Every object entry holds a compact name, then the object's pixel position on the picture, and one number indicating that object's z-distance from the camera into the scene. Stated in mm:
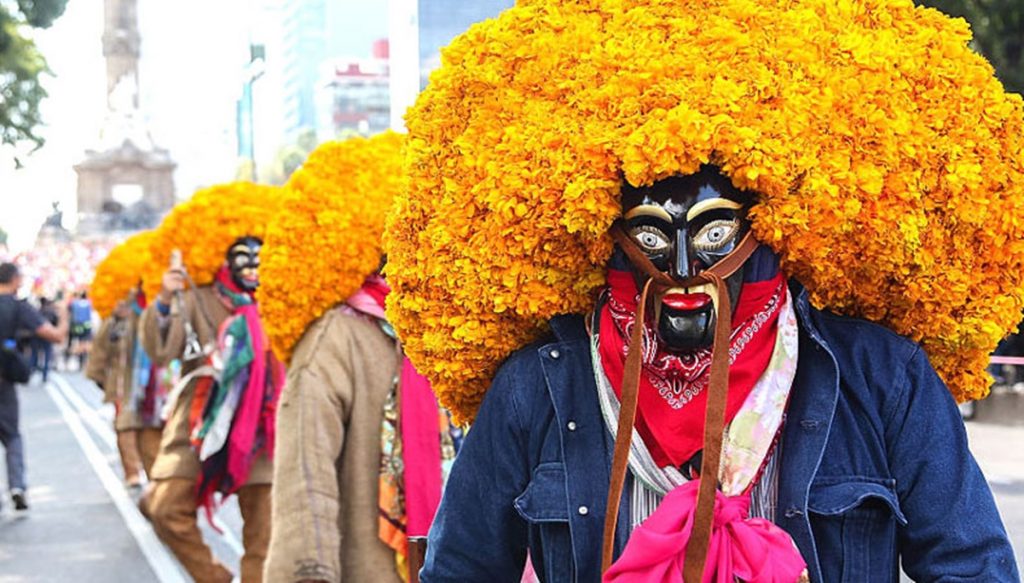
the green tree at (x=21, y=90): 25984
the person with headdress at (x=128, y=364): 11258
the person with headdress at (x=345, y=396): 4391
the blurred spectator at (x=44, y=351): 29314
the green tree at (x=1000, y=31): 10680
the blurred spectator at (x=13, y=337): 11164
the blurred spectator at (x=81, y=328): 31562
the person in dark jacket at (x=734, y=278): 2486
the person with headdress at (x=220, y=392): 6617
